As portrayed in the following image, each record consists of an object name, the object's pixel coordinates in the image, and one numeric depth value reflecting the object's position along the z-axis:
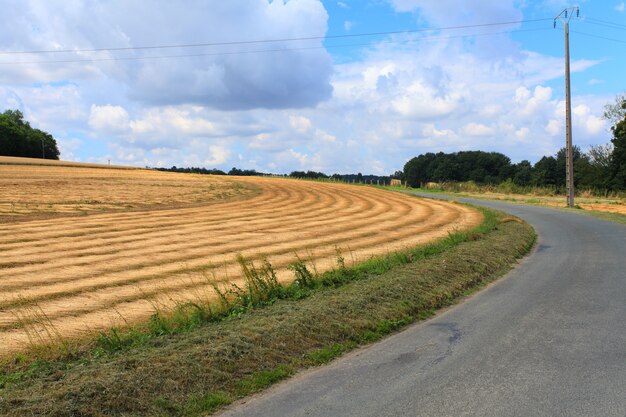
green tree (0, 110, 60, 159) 118.00
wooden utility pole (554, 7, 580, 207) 37.38
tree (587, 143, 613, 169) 84.78
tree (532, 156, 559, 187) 95.62
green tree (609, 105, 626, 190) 66.66
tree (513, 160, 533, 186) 106.31
